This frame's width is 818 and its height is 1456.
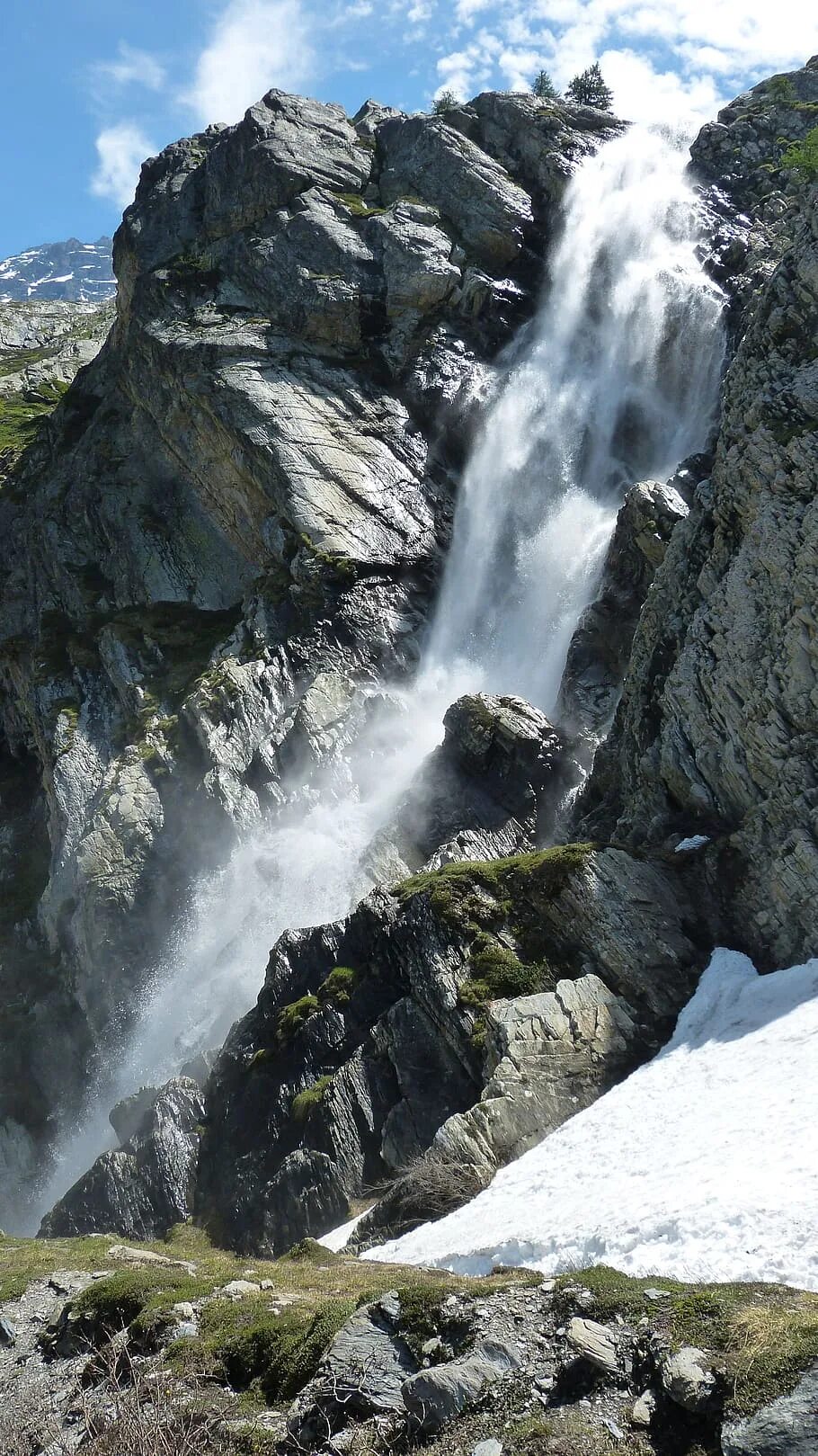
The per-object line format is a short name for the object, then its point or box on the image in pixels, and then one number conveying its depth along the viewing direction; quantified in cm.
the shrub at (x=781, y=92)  5709
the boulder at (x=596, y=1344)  910
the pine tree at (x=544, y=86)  7925
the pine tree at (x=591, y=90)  7038
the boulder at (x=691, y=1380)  820
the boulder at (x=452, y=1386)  925
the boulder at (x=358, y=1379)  982
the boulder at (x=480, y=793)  3509
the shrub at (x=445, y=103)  7411
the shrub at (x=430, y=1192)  1859
